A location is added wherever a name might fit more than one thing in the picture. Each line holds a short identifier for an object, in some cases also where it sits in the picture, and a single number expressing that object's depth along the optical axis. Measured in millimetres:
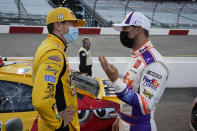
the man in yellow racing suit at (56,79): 1790
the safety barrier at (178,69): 6590
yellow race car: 2771
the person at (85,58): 5910
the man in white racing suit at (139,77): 1865
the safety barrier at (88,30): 10512
